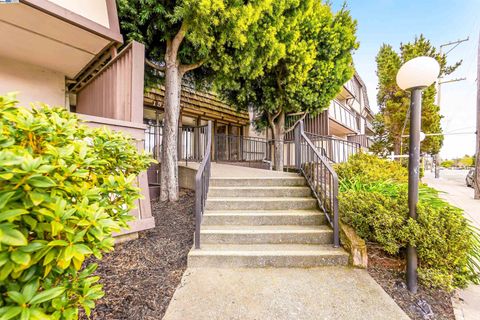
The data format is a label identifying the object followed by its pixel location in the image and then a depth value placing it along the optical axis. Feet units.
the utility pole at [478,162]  28.09
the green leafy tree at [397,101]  45.57
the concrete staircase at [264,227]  8.40
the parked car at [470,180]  41.56
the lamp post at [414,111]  7.53
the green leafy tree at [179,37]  12.62
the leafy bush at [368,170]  12.81
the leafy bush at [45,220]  2.60
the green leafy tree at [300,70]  18.86
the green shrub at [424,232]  7.25
